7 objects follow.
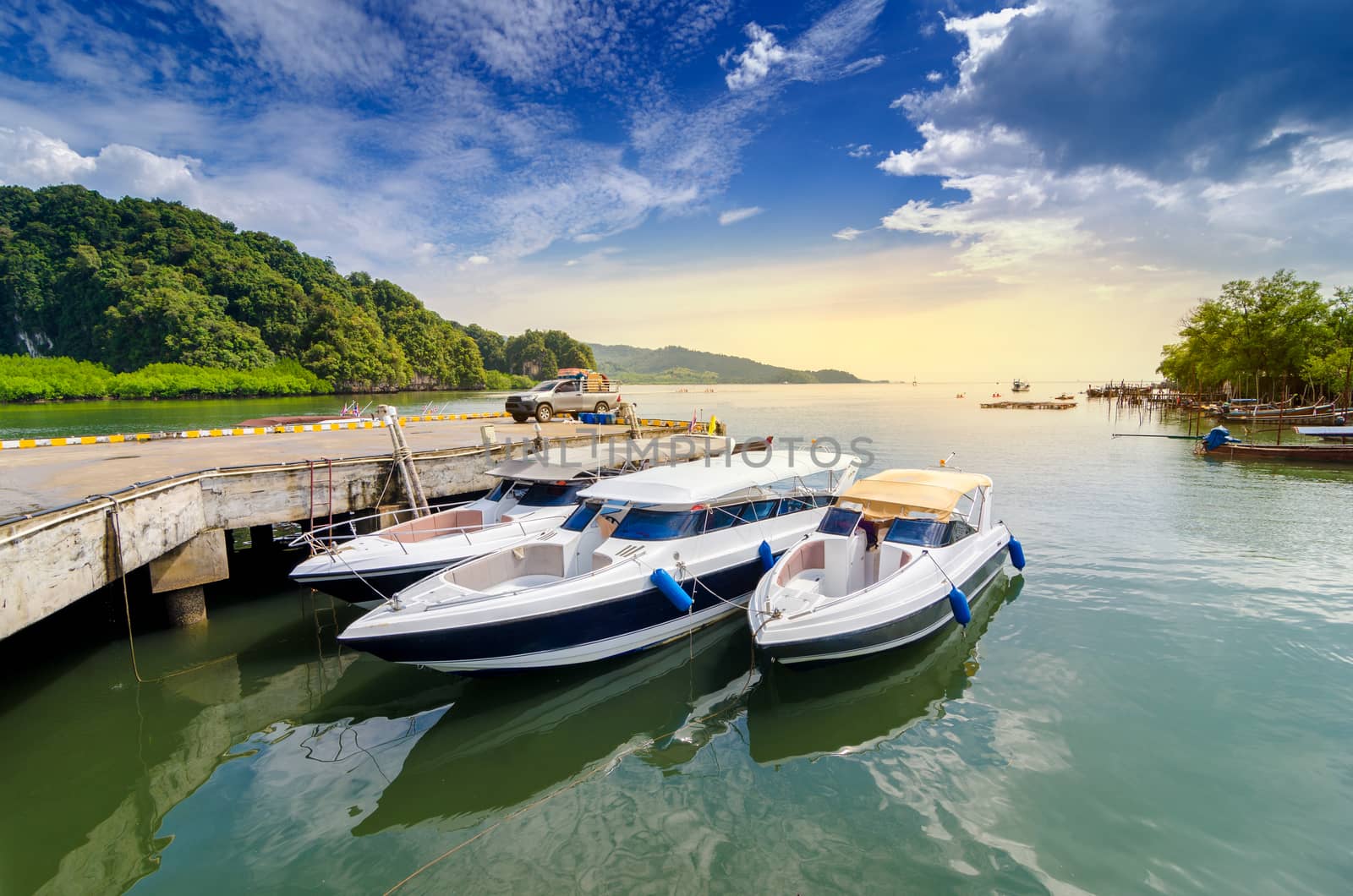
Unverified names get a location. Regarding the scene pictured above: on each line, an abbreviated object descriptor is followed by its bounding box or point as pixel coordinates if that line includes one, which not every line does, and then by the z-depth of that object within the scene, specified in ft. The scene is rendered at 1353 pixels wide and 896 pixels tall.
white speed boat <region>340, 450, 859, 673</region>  23.93
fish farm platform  247.44
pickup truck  77.77
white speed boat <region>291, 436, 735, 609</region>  30.32
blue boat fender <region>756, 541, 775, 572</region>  33.30
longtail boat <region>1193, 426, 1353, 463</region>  86.53
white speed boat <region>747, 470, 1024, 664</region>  24.80
